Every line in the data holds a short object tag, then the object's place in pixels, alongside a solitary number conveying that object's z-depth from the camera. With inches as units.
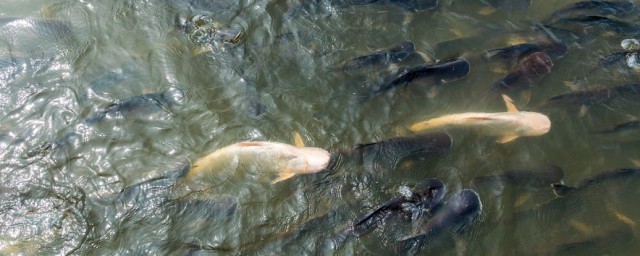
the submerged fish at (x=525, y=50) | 210.2
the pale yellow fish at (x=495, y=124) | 179.3
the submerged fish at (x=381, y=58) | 194.7
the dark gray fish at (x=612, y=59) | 215.8
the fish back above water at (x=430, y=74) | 190.9
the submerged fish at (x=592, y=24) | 232.2
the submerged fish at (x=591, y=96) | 196.5
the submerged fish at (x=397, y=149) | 169.0
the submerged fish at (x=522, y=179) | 170.2
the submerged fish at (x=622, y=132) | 192.0
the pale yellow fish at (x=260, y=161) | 158.9
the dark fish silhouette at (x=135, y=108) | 173.3
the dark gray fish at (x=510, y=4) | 238.5
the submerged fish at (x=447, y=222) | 150.9
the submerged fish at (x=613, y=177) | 175.8
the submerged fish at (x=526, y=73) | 199.6
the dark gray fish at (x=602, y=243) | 157.9
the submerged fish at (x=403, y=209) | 151.0
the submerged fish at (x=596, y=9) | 238.5
